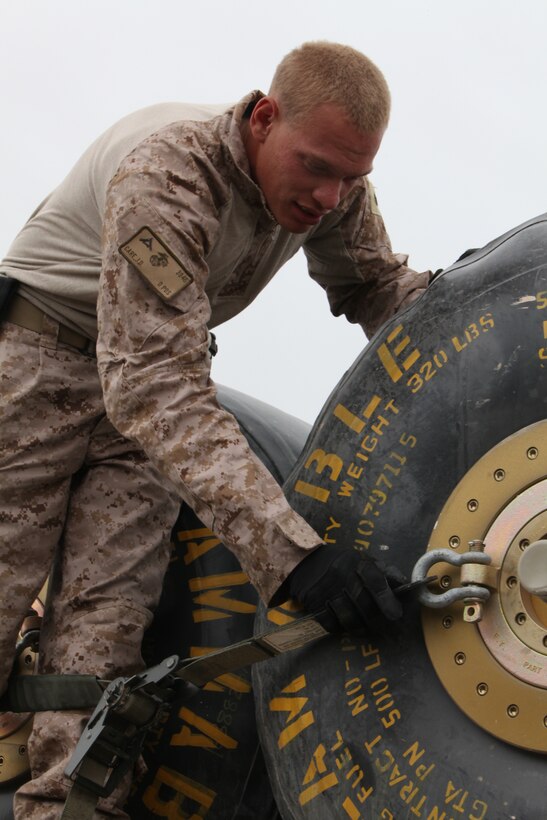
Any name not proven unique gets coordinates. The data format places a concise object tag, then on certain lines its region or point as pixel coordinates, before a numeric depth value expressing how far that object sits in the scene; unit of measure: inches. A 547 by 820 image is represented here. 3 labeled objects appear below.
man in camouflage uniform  96.6
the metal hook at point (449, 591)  86.1
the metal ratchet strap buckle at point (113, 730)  102.2
